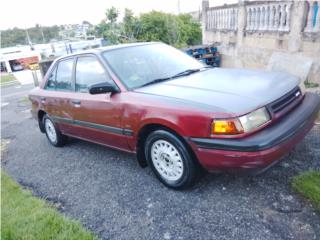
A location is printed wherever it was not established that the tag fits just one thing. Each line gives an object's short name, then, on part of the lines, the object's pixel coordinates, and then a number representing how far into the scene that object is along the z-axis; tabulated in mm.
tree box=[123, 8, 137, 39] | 15367
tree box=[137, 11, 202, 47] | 15789
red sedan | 2533
